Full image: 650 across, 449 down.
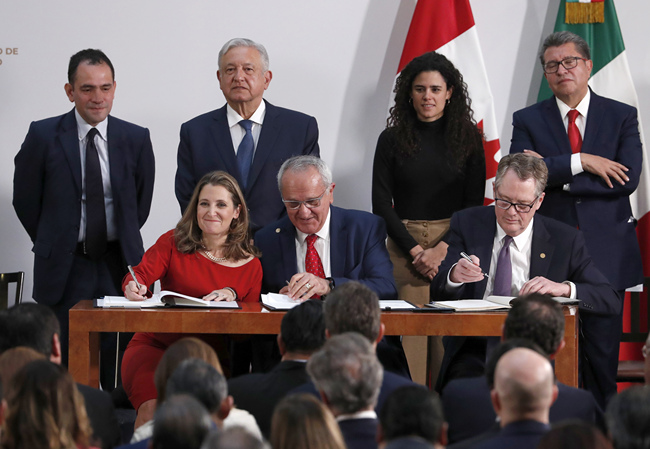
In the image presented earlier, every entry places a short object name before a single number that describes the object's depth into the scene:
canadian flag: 11.71
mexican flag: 11.55
